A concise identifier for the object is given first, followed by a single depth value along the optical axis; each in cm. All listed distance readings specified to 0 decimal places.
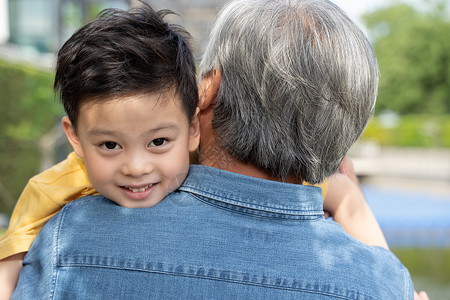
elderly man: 131
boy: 135
